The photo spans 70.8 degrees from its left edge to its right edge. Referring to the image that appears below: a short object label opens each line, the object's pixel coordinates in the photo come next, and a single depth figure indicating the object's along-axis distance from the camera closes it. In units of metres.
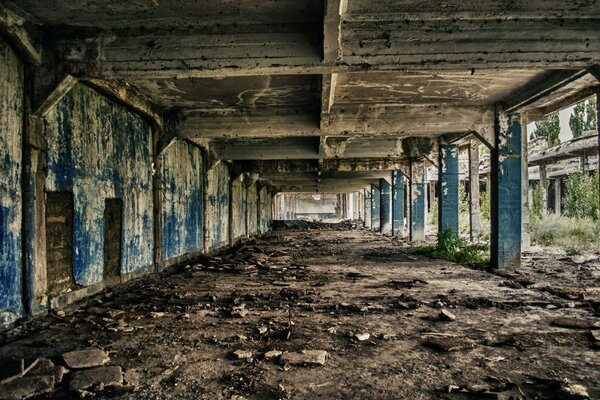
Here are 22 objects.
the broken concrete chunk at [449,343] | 4.08
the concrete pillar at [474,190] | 16.34
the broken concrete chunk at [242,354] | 3.88
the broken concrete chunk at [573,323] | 4.77
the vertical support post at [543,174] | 22.16
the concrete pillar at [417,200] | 17.64
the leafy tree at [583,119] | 20.95
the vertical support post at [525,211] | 13.52
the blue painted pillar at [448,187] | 13.43
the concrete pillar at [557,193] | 25.85
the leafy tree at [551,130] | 23.50
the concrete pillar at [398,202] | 21.58
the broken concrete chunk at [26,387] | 3.12
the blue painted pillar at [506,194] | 9.52
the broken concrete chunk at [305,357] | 3.71
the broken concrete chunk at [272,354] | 3.87
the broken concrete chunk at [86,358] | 3.70
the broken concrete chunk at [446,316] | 5.17
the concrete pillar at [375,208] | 31.59
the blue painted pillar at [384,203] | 26.45
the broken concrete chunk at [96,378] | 3.29
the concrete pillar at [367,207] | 35.20
